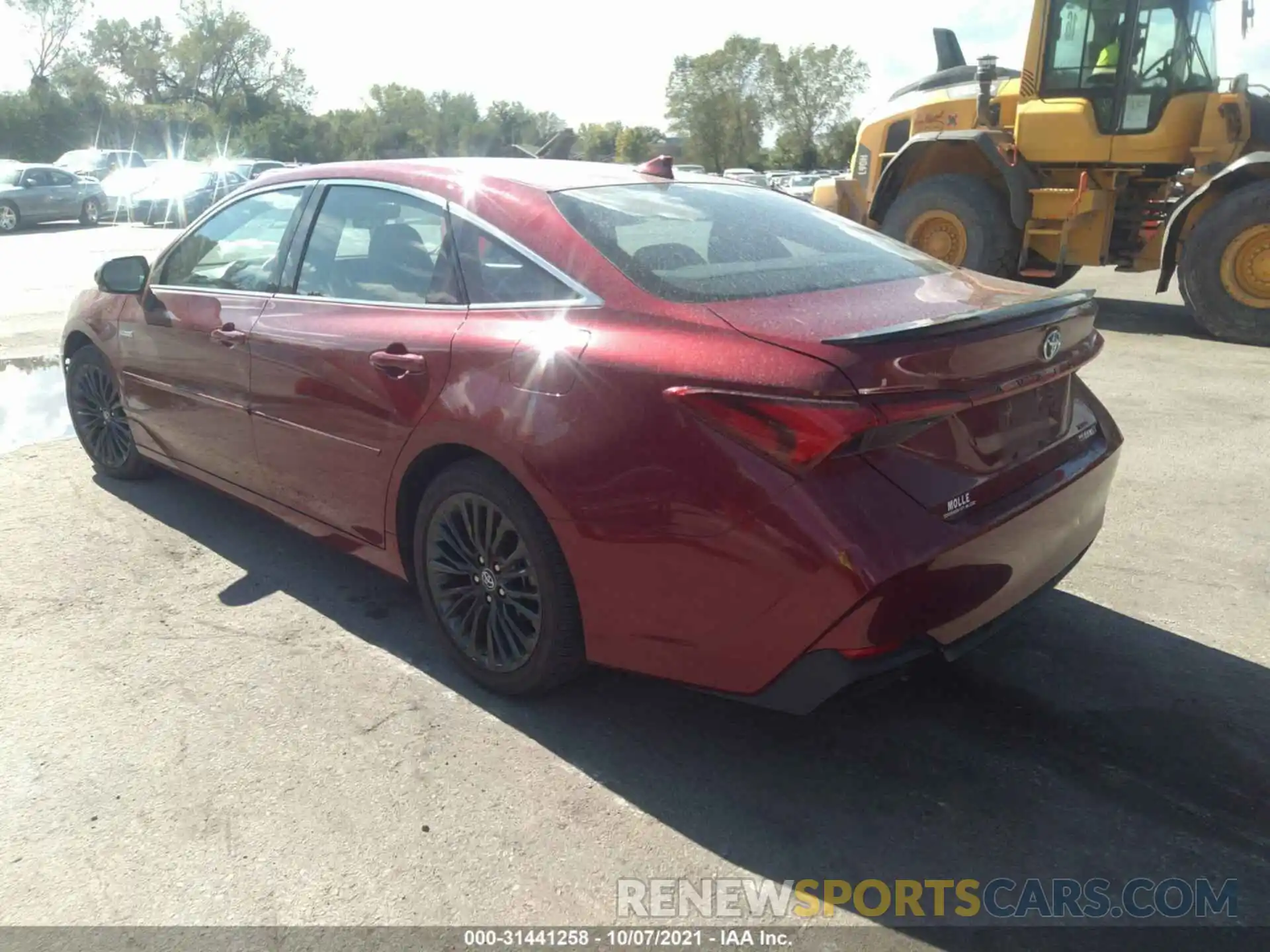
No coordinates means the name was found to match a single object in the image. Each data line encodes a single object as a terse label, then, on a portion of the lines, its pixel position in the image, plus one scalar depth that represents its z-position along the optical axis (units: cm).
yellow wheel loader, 848
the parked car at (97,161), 3247
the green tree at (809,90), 8019
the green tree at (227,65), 7088
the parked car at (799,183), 3273
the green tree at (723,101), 7756
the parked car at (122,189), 2584
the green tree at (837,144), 6956
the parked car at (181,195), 2402
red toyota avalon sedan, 236
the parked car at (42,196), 2378
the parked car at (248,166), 2506
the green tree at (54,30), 6328
